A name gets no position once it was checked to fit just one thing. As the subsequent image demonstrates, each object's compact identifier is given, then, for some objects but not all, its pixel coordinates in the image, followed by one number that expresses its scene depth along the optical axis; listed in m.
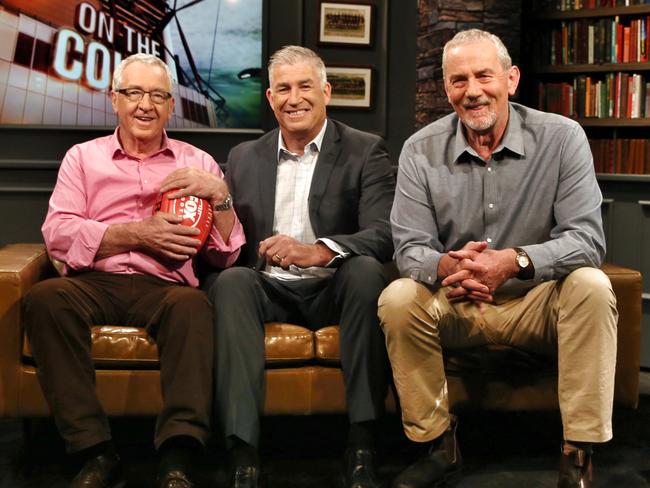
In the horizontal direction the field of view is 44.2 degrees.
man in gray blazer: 2.19
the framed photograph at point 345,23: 3.83
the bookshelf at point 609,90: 3.79
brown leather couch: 2.27
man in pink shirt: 2.11
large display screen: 3.50
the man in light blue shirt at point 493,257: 2.06
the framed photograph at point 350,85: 3.87
